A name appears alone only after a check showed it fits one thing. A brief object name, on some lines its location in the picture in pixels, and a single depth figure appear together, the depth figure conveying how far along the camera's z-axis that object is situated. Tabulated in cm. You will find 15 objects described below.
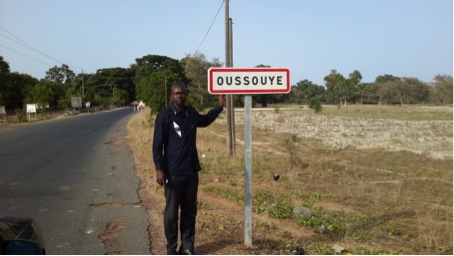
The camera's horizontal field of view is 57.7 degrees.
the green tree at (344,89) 7012
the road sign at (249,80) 434
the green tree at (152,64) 8608
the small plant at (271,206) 607
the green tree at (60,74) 11725
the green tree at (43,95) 4797
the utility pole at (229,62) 1226
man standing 407
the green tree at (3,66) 5733
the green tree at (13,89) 4994
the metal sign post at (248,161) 446
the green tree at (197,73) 5014
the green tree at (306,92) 8052
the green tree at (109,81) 10311
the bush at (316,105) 4858
